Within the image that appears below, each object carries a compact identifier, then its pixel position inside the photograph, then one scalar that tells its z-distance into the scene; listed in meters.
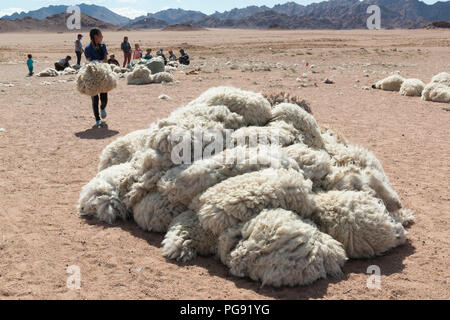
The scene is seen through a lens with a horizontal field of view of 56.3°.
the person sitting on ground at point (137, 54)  24.81
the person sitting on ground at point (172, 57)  27.47
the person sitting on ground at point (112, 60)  23.14
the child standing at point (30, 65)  20.99
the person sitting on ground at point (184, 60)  26.08
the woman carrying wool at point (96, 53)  9.46
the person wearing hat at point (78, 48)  23.03
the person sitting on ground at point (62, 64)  23.03
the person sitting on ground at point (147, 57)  22.76
